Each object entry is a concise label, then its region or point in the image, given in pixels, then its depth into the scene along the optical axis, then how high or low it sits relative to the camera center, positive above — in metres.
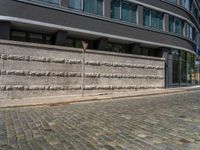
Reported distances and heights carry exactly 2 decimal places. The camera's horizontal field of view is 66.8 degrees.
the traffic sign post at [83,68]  9.35 +0.43
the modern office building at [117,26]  10.33 +3.94
